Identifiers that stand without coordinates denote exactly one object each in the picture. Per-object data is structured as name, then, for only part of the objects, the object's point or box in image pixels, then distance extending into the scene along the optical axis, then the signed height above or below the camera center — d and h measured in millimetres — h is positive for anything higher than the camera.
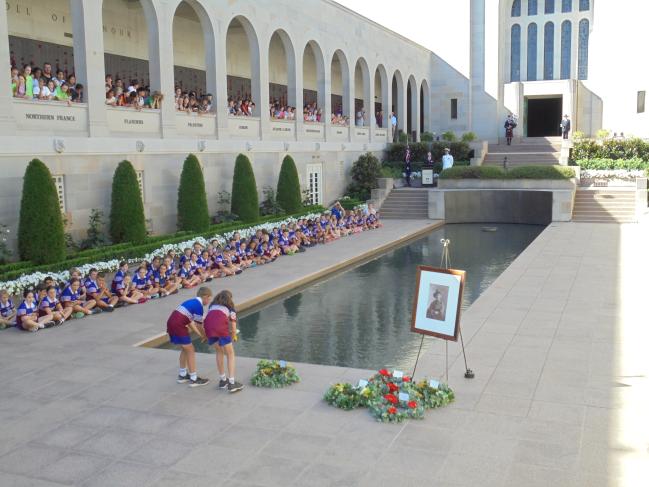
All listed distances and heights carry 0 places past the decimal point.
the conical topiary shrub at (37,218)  15258 -1084
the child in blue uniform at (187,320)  9031 -2020
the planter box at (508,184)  30625 -1034
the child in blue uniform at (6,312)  12672 -2659
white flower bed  13852 -2241
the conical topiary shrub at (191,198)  20703 -948
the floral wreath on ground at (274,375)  9298 -2869
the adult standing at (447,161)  35438 +68
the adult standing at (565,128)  41781 +1968
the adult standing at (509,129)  44656 +2090
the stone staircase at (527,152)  38656 +514
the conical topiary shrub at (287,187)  26344 -840
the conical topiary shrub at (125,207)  18203 -1048
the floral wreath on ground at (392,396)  8070 -2846
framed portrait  8883 -1841
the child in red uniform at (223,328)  8875 -2087
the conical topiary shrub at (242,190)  23328 -823
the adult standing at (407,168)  34938 -256
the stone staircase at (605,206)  28828 -1978
